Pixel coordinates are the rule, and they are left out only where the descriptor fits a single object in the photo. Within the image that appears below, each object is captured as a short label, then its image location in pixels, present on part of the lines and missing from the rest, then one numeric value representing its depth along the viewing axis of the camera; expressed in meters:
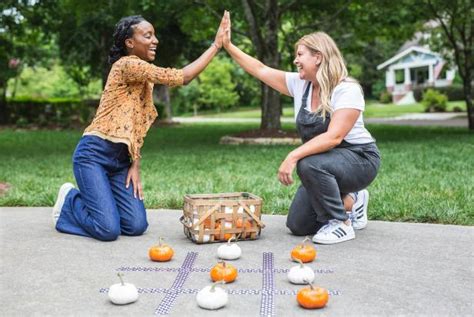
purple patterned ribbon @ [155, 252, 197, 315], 3.30
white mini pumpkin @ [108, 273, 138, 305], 3.32
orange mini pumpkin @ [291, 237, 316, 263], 4.20
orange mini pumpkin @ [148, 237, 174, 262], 4.25
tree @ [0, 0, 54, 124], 20.05
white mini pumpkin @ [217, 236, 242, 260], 4.30
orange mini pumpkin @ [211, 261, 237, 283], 3.69
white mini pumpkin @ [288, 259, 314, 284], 3.68
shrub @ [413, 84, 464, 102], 46.48
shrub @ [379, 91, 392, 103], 55.53
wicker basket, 4.73
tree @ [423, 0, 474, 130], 17.78
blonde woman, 4.67
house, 53.80
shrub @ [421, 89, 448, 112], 38.53
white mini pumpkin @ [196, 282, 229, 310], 3.23
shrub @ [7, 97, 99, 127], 27.75
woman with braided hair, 4.94
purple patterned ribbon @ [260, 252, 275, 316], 3.28
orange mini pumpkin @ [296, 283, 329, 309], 3.24
